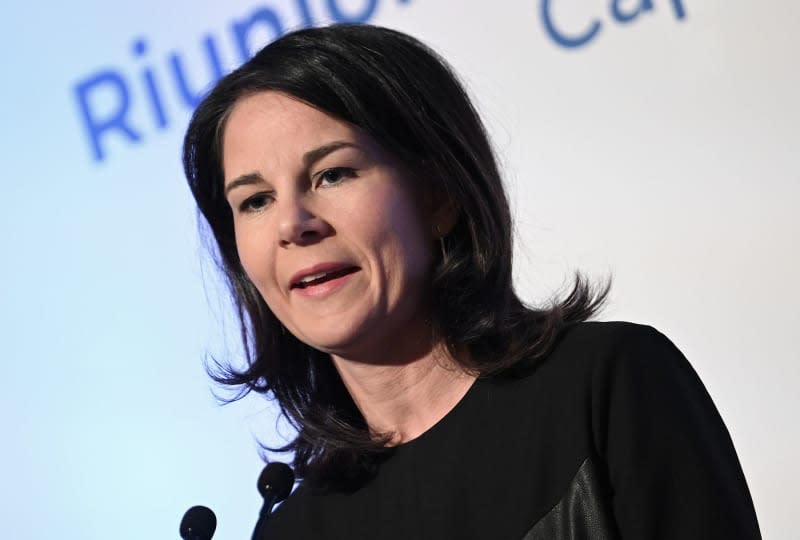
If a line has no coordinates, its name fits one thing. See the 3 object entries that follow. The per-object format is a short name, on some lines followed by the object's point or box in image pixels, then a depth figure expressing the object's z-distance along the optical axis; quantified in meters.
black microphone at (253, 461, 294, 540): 3.77
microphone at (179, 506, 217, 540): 3.74
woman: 3.72
